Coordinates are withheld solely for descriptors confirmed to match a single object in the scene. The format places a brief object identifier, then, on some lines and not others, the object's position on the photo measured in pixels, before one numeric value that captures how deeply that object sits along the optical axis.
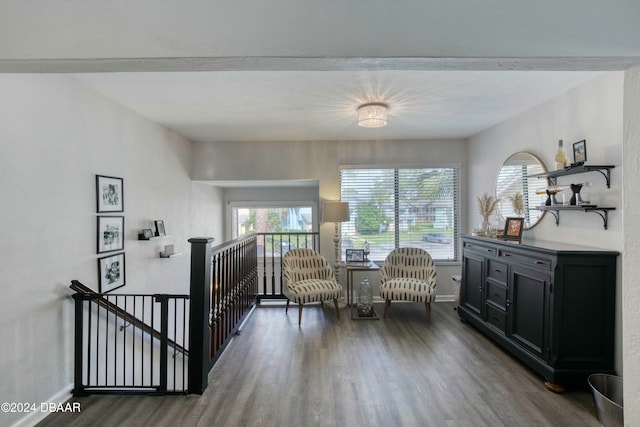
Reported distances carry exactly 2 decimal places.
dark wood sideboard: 2.13
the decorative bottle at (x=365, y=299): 3.73
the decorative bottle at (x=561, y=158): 2.52
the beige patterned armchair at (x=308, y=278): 3.56
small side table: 3.67
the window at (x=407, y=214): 4.43
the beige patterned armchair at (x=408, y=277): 3.51
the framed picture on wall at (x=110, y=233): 2.50
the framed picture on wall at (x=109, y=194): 2.49
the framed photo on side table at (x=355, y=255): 4.04
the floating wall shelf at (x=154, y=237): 3.04
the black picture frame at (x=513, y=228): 2.86
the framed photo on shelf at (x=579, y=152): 2.41
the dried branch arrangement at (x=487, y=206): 3.45
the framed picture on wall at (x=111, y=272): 2.50
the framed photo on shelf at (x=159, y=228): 3.30
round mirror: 2.97
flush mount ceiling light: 2.80
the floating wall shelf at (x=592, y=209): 2.22
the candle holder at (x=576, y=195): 2.36
